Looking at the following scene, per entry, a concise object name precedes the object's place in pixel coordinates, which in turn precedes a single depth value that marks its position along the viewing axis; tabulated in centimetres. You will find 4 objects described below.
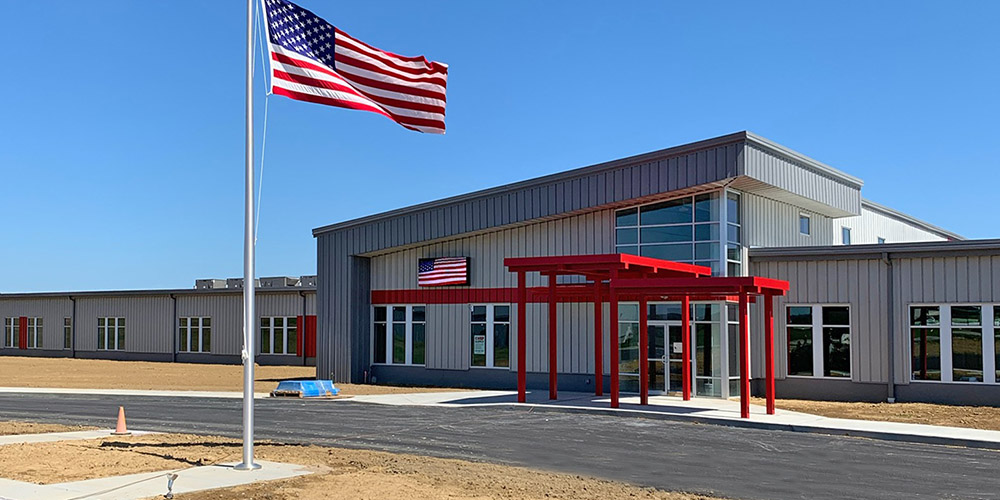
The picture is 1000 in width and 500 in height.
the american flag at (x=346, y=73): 1352
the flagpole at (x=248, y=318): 1297
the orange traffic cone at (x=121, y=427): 1772
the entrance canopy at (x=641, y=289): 2143
